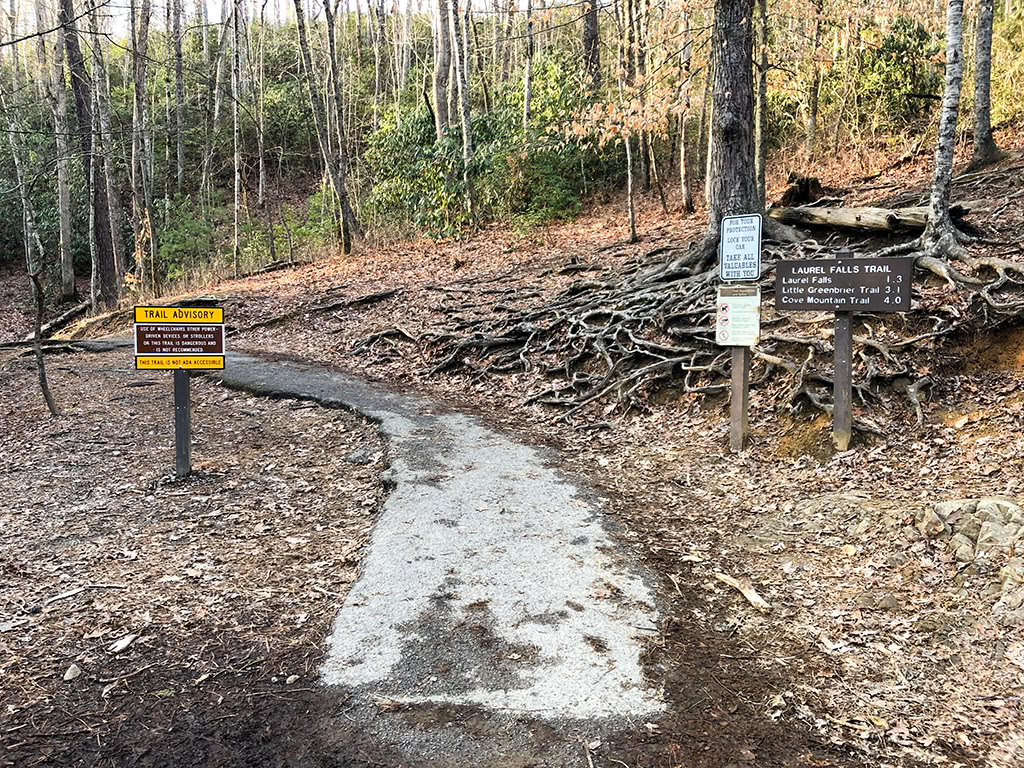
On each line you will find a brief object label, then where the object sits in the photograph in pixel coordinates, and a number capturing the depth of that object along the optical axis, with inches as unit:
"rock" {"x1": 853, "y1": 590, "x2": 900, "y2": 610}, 159.3
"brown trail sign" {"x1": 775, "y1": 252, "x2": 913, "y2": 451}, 226.8
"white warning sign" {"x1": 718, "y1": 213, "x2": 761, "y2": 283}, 252.4
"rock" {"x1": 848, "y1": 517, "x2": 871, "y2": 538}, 188.4
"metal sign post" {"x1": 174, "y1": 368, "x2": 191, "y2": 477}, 258.4
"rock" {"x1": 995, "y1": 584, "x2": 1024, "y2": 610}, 147.7
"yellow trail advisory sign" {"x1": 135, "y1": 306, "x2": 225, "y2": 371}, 247.8
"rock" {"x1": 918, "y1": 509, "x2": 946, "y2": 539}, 176.6
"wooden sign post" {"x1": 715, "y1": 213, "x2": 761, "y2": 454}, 253.1
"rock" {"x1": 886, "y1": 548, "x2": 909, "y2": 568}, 172.2
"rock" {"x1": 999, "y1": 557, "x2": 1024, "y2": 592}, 152.3
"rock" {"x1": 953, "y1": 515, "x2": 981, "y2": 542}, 169.8
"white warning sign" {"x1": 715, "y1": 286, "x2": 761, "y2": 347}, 253.0
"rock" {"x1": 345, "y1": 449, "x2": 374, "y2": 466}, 282.0
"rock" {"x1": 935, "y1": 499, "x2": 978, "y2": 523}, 176.7
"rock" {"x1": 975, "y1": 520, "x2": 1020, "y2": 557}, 162.4
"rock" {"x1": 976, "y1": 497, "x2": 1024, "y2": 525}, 169.1
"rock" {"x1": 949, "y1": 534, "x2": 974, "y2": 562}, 165.9
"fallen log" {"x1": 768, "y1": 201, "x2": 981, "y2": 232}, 353.7
